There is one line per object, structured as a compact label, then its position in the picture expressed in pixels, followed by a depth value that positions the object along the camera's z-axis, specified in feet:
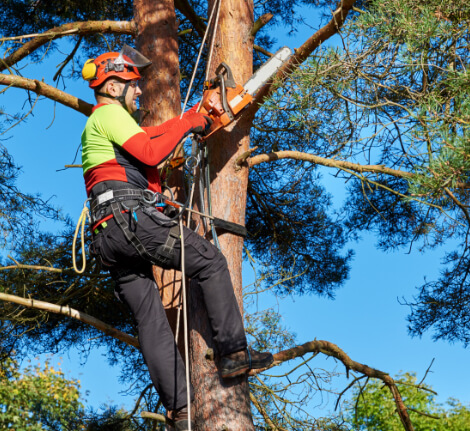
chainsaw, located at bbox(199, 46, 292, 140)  24.13
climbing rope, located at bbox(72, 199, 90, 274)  23.70
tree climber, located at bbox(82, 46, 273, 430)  21.79
